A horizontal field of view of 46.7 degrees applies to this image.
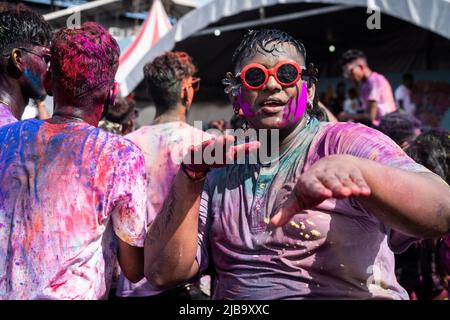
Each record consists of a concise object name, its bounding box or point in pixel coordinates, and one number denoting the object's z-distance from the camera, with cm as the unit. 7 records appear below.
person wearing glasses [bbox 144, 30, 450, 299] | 155
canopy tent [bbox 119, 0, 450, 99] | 726
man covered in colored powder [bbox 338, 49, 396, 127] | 548
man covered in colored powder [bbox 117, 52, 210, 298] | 308
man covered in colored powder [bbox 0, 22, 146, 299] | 165
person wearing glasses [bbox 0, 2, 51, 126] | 229
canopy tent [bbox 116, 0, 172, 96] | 764
